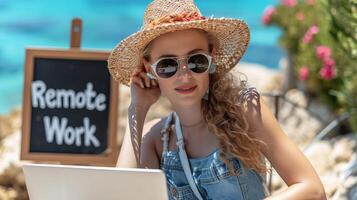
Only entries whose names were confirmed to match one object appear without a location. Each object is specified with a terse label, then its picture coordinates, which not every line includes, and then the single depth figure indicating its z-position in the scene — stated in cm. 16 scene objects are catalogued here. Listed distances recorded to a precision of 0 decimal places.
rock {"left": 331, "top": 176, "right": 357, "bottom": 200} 442
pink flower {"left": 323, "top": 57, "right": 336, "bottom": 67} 695
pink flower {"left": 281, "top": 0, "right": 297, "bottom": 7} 883
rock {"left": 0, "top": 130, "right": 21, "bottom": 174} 687
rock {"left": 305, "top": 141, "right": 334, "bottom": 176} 608
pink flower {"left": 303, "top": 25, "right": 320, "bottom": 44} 752
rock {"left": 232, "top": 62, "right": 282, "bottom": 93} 997
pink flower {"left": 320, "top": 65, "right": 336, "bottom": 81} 701
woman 292
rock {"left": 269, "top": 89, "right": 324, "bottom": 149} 812
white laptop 240
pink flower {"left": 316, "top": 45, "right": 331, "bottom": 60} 698
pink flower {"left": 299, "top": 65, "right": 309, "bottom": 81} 791
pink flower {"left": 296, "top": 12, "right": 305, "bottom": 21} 843
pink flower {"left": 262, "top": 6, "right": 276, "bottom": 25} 956
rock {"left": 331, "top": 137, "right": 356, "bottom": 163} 619
